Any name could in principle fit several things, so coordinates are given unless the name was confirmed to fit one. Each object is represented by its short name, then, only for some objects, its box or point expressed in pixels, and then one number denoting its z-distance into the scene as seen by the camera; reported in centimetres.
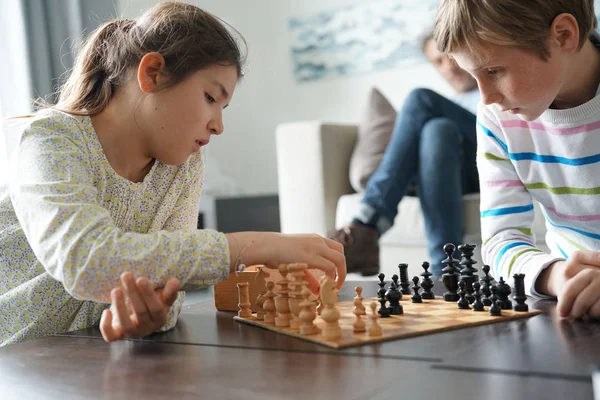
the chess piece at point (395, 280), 122
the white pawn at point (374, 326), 92
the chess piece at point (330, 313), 92
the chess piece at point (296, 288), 99
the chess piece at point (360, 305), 97
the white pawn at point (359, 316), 95
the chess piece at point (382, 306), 107
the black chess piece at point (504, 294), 106
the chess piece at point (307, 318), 96
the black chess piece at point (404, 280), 130
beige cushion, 350
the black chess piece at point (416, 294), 122
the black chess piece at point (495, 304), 104
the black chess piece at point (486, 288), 110
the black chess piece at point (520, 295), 106
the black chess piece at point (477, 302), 108
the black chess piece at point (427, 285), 126
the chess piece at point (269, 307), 107
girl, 100
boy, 125
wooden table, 68
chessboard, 92
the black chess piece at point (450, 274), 126
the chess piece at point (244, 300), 116
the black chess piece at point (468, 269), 119
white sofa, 342
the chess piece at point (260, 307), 111
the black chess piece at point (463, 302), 112
